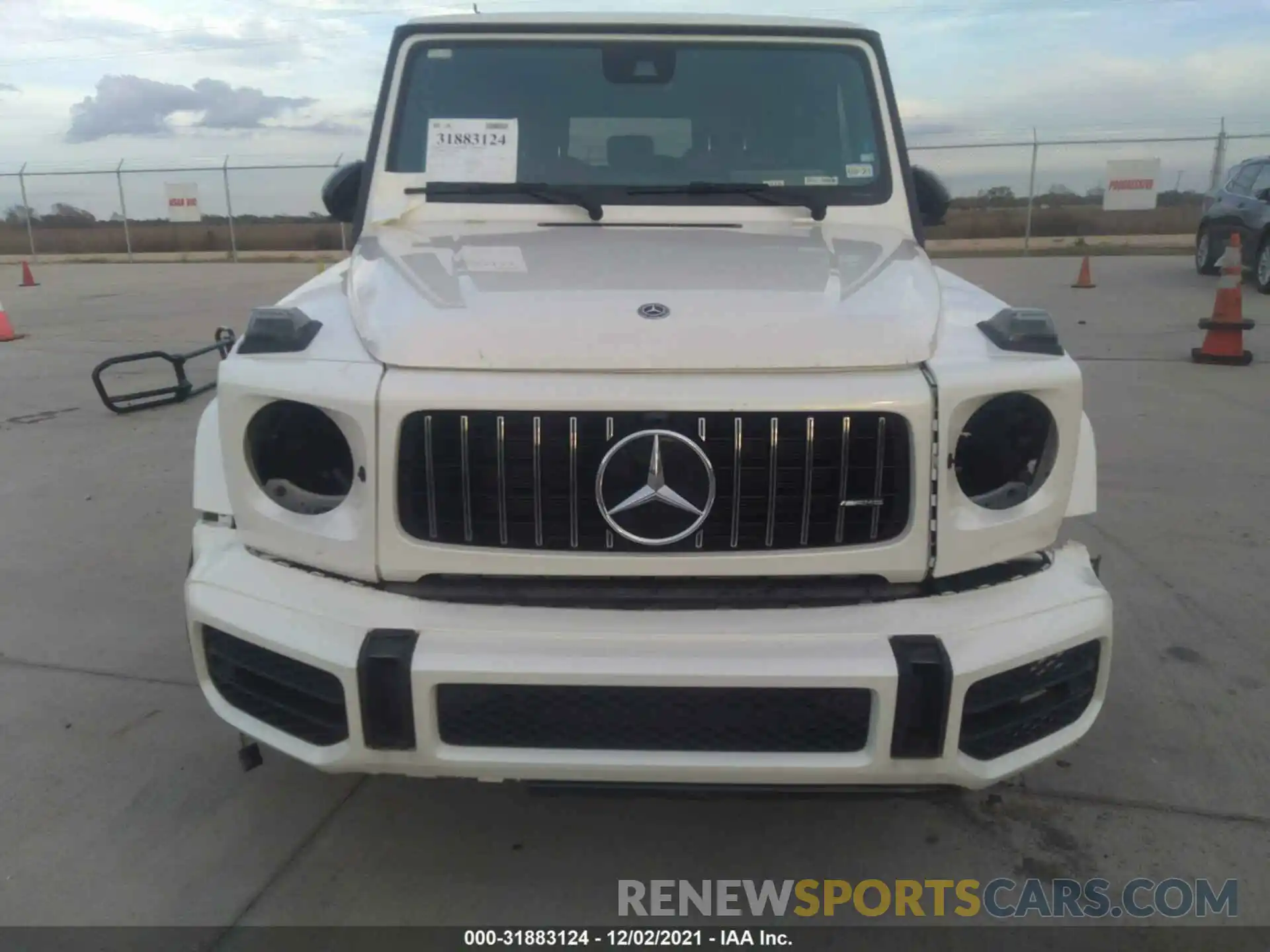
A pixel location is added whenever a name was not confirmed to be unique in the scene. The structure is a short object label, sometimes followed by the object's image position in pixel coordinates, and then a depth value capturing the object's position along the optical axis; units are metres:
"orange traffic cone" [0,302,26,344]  10.85
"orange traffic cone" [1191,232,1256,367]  8.26
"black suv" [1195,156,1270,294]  12.34
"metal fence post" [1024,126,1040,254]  20.89
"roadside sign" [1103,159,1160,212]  20.55
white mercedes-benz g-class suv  1.96
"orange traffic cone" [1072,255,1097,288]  14.02
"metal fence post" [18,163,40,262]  27.31
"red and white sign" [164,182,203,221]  25.28
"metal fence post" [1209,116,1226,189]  19.69
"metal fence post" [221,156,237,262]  24.55
